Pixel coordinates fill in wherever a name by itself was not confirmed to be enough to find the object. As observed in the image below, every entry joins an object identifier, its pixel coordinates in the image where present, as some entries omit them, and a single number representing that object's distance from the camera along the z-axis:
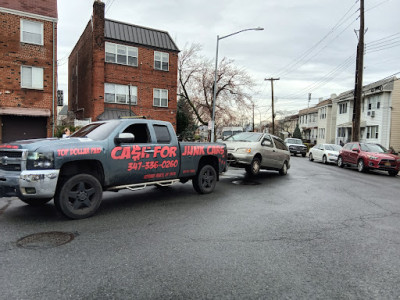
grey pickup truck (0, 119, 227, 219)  5.07
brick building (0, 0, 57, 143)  19.03
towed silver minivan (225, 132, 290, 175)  11.04
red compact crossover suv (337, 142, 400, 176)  15.57
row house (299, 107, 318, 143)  52.60
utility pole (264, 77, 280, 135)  45.42
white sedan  21.89
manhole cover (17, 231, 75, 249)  4.19
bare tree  37.28
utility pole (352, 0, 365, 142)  21.06
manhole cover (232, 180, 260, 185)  10.57
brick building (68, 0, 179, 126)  23.97
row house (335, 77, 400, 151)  31.59
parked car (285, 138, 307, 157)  30.89
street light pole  21.33
